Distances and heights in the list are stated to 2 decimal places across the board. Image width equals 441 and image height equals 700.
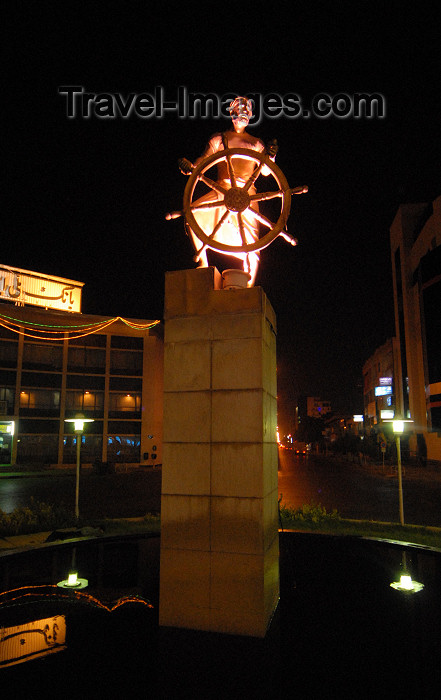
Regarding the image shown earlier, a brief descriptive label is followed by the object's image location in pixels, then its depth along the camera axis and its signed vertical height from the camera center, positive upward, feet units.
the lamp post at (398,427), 42.82 -0.31
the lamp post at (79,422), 45.04 +0.27
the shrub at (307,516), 36.40 -7.35
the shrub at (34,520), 35.27 -7.43
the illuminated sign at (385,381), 214.07 +19.61
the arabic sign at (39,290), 129.08 +38.94
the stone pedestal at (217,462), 17.89 -1.50
